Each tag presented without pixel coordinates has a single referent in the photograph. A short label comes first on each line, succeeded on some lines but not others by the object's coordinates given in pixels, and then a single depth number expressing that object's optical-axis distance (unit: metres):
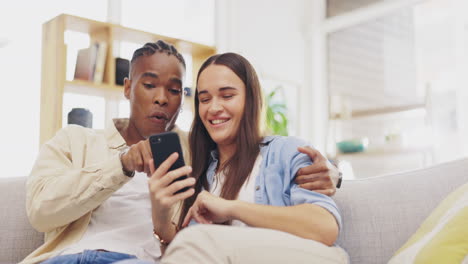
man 1.35
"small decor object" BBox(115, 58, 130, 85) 3.92
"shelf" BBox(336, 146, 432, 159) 4.79
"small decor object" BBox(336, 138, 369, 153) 5.25
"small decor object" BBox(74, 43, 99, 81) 3.81
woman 0.96
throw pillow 1.08
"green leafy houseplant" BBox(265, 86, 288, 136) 4.82
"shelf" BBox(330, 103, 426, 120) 4.89
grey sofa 1.47
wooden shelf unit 3.65
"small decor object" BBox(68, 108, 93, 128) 3.41
